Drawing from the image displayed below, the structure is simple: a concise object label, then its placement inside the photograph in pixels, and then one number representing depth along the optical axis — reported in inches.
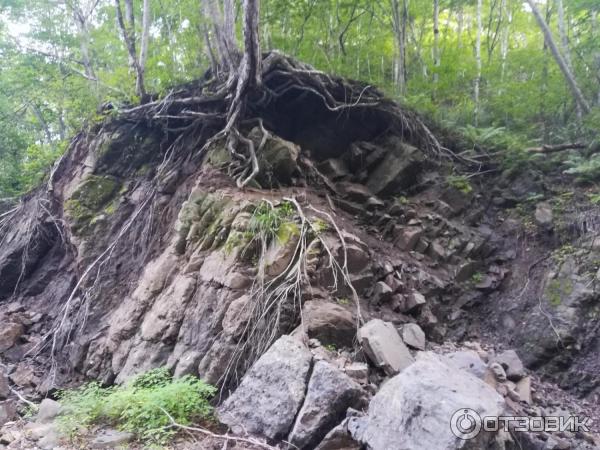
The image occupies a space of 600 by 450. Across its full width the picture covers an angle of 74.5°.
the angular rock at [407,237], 244.5
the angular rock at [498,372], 175.5
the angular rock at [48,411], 182.7
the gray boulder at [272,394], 142.6
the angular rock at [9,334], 259.4
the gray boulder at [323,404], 135.4
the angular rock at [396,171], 276.7
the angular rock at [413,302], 210.4
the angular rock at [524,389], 168.2
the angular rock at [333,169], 281.0
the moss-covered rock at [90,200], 294.7
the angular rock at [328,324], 171.9
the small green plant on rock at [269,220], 199.5
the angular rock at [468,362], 169.3
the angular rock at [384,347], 159.3
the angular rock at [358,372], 153.6
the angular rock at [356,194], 268.1
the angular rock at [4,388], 206.7
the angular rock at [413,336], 185.8
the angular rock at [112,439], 146.4
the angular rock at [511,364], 180.1
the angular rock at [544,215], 241.4
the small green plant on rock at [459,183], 278.7
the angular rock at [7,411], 184.7
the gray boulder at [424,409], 114.0
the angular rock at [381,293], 206.4
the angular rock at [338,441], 130.0
